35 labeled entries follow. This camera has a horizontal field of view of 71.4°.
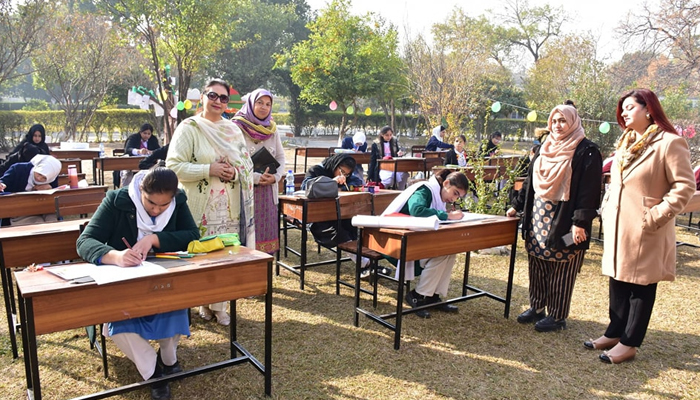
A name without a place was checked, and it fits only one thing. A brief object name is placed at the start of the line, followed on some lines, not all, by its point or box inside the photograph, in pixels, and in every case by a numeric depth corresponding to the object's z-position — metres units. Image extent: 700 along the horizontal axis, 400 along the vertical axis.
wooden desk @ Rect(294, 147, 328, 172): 11.80
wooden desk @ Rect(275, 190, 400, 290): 4.66
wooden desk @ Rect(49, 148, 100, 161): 9.11
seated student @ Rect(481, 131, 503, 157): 9.22
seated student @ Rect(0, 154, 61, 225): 4.85
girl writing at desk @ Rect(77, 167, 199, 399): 2.54
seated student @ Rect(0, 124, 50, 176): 6.47
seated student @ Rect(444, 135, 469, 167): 9.09
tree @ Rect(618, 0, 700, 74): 10.56
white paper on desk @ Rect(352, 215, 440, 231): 3.36
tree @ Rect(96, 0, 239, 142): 10.48
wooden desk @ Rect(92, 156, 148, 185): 8.10
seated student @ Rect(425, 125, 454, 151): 11.59
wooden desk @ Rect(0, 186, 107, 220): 4.54
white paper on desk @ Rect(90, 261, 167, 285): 2.21
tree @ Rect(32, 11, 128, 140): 15.11
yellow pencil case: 2.73
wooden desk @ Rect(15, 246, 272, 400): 2.12
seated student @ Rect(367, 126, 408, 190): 9.49
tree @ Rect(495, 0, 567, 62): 34.12
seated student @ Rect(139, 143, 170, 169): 6.94
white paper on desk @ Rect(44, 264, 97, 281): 2.25
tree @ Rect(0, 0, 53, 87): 10.64
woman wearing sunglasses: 3.48
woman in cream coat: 2.96
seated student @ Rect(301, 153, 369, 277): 4.89
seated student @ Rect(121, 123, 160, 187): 8.80
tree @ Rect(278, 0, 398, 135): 16.27
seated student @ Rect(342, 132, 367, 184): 11.41
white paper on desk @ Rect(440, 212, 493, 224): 3.73
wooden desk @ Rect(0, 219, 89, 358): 3.04
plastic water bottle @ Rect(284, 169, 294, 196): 5.18
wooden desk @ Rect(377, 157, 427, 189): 9.38
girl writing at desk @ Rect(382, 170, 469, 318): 3.84
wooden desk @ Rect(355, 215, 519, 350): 3.39
